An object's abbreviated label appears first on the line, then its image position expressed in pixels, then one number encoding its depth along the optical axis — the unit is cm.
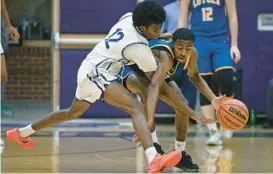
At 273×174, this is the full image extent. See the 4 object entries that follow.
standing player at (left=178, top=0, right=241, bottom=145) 1188
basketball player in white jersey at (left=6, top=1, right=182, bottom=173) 853
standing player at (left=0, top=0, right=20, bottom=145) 1068
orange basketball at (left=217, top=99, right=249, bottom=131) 918
